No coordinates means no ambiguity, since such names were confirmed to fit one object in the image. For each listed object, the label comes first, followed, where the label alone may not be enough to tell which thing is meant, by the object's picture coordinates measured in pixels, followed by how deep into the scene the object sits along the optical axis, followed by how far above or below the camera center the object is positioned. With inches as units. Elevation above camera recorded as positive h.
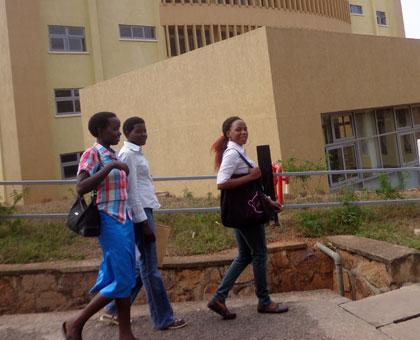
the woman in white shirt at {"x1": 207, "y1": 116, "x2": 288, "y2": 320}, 157.6 -15.8
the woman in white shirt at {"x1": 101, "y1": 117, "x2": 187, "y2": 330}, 148.0 -7.1
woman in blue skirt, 137.9 -8.5
